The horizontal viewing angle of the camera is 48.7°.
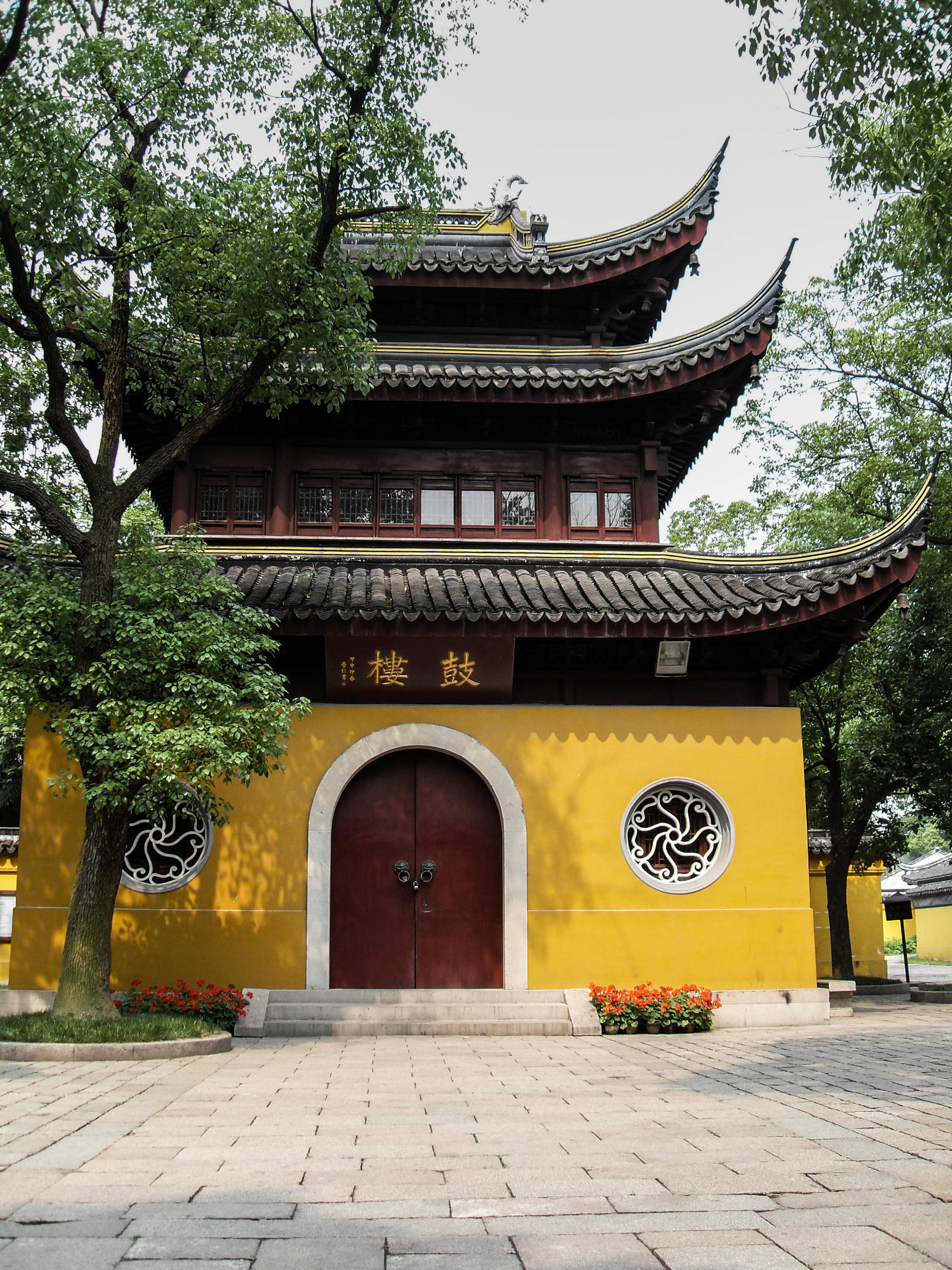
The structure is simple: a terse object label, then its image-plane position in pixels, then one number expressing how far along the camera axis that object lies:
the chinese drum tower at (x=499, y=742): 10.02
